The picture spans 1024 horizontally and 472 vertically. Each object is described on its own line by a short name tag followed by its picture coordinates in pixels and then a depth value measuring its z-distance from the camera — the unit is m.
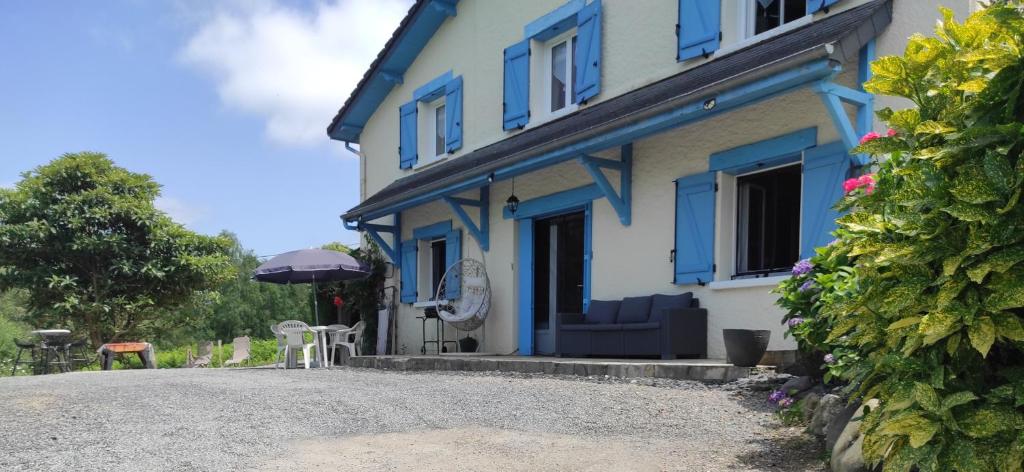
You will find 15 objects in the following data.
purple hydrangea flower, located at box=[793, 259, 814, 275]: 4.74
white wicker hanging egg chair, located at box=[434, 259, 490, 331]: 11.28
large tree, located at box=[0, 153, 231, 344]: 14.44
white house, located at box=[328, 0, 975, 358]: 6.77
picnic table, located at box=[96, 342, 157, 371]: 13.02
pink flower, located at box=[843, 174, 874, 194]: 3.71
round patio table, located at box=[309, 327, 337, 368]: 11.75
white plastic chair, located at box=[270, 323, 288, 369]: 11.68
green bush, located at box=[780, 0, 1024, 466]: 2.10
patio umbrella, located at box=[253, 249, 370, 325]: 11.84
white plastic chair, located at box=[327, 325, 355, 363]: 12.13
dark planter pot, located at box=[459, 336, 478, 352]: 11.73
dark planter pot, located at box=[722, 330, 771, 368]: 6.09
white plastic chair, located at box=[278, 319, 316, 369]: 11.32
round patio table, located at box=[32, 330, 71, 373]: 12.58
